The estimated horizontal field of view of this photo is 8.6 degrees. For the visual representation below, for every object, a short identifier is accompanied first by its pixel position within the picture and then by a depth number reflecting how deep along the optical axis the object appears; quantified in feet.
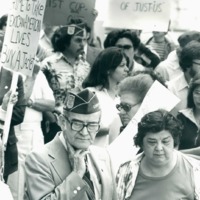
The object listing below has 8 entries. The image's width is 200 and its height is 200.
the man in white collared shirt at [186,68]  40.53
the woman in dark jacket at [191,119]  35.93
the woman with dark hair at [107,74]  39.06
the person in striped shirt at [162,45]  55.16
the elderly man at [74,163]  29.58
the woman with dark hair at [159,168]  31.39
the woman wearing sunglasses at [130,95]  35.97
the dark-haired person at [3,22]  45.75
